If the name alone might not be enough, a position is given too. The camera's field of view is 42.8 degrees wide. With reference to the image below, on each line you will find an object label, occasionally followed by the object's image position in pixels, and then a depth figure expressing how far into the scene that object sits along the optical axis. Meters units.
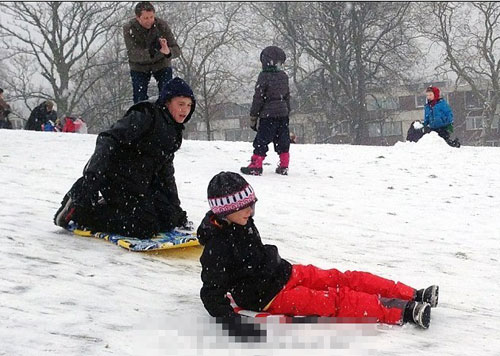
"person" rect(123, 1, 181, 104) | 7.85
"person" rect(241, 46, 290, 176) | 8.35
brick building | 32.12
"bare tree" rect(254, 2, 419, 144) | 30.12
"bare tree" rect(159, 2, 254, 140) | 30.64
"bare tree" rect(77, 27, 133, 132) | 30.98
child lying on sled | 3.15
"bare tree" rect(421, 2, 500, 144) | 31.56
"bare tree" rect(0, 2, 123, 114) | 29.69
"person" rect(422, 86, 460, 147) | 12.09
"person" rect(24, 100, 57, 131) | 18.12
